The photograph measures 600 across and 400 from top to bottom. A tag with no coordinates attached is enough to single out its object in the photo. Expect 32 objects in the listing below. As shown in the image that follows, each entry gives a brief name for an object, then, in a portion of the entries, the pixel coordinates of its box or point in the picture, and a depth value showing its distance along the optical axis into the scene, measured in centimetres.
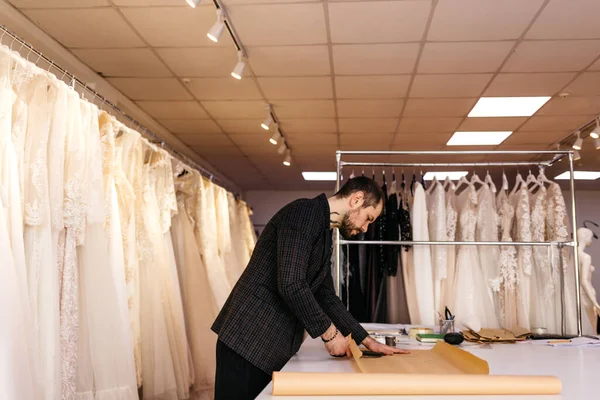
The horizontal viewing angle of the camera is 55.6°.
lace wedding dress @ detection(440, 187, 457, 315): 365
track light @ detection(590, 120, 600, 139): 531
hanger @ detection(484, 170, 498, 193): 374
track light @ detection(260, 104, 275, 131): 513
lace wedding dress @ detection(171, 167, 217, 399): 390
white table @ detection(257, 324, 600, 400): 147
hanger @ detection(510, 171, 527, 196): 368
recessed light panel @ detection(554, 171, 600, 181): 837
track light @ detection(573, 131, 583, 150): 557
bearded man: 190
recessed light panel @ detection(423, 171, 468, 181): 795
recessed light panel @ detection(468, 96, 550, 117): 497
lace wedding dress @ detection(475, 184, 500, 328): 363
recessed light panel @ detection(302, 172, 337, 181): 880
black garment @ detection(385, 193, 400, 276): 373
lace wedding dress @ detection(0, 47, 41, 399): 194
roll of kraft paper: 138
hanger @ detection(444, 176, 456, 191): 375
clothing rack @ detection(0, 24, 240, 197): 224
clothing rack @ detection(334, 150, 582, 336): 295
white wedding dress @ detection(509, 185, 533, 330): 357
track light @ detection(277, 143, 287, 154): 623
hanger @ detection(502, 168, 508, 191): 362
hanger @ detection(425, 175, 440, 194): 368
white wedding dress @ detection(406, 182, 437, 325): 360
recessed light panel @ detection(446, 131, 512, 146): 616
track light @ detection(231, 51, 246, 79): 372
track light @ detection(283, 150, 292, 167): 658
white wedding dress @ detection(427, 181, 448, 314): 362
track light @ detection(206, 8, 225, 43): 314
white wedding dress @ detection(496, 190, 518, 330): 361
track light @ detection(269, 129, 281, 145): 565
